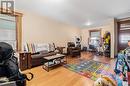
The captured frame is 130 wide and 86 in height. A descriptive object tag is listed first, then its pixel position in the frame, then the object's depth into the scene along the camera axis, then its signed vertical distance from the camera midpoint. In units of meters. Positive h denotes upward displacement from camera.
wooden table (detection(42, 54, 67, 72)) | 2.29 -0.76
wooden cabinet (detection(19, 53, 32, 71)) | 2.24 -0.68
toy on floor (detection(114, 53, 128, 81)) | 1.31 -0.55
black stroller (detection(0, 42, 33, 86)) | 0.78 -0.34
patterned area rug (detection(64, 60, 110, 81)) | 1.90 -0.96
